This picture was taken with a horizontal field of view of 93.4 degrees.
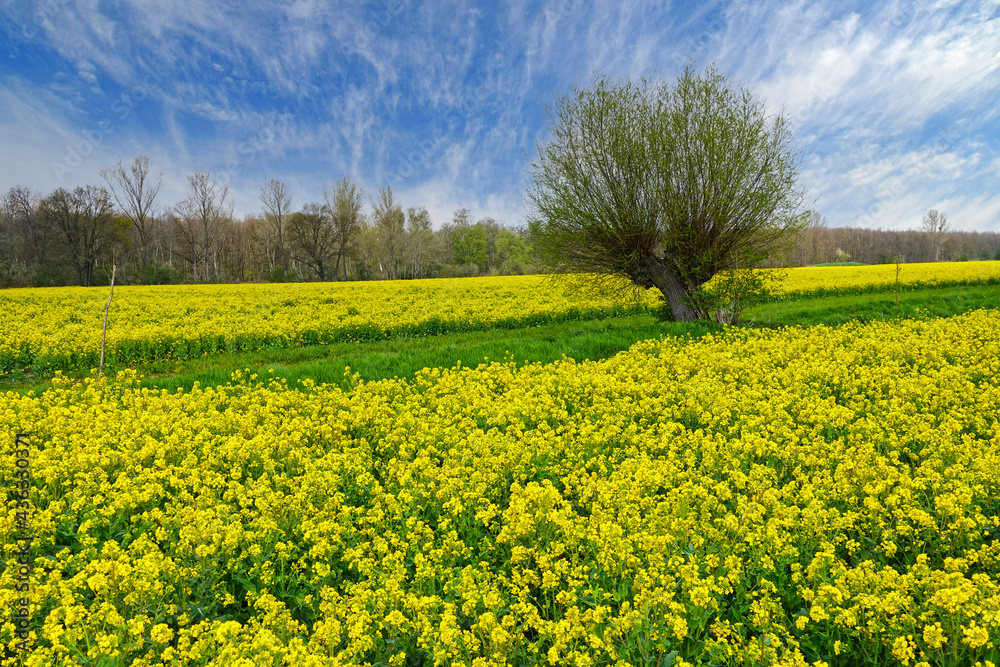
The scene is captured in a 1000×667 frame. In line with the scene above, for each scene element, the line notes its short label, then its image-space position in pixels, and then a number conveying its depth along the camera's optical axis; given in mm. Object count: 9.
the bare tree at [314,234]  59750
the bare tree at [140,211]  55094
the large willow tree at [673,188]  16953
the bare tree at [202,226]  60594
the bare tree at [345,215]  60938
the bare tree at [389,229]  63781
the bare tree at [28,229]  55062
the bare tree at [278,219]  61656
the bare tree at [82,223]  51219
